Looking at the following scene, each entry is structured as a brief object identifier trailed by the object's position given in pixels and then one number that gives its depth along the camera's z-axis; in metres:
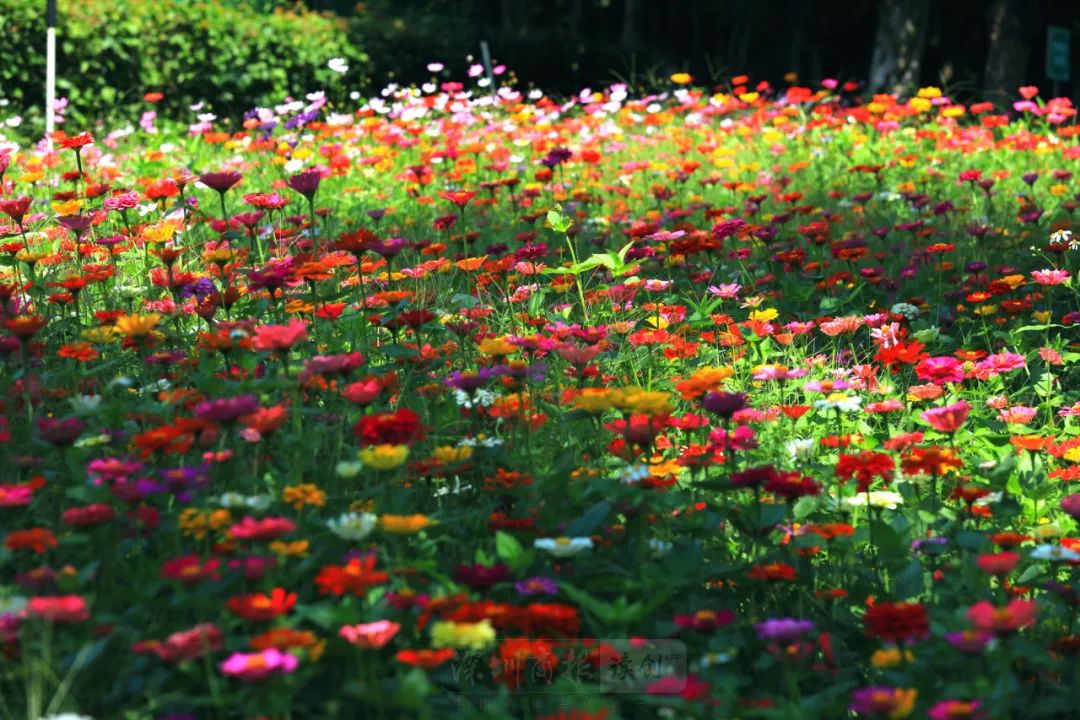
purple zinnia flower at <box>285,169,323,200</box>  6.50
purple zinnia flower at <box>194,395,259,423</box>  4.23
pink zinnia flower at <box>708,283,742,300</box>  7.65
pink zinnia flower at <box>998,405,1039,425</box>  6.26
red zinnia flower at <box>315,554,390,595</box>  3.68
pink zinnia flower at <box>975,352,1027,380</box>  6.41
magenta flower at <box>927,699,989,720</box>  3.41
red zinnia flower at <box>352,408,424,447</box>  4.30
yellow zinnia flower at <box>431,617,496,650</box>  3.48
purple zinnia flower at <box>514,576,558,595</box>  4.09
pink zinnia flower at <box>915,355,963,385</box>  5.87
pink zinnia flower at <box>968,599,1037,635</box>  3.55
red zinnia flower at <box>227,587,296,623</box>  3.57
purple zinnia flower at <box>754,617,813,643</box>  3.82
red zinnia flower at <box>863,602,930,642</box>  3.78
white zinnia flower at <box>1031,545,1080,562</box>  4.36
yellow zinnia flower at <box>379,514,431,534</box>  4.02
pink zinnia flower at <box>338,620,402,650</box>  3.54
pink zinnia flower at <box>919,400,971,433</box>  4.77
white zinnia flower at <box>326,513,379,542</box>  4.08
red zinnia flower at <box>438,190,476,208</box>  7.10
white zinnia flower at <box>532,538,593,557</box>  4.21
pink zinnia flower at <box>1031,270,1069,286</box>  7.72
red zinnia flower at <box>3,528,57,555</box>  3.86
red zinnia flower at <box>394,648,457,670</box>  3.42
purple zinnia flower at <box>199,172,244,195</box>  6.62
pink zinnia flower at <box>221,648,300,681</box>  3.35
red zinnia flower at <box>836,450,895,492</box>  4.90
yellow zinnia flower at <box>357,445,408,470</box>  4.21
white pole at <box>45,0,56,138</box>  14.77
